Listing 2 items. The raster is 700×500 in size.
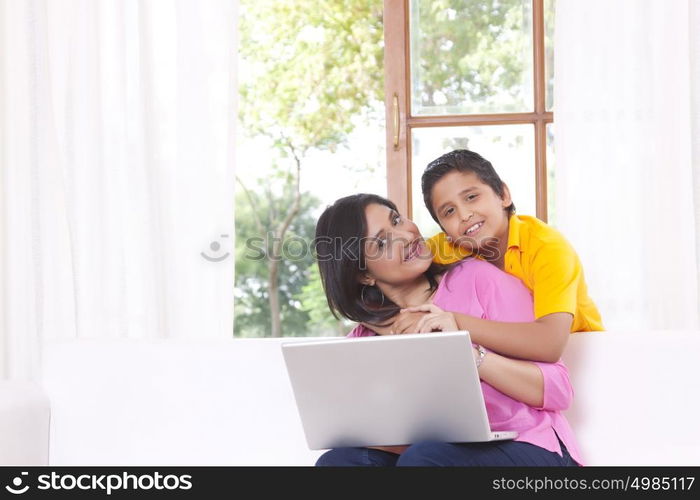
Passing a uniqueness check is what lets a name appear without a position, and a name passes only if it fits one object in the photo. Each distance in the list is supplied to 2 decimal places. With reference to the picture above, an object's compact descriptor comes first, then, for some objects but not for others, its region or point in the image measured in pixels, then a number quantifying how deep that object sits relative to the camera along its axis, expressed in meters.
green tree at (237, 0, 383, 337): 6.30
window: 3.14
